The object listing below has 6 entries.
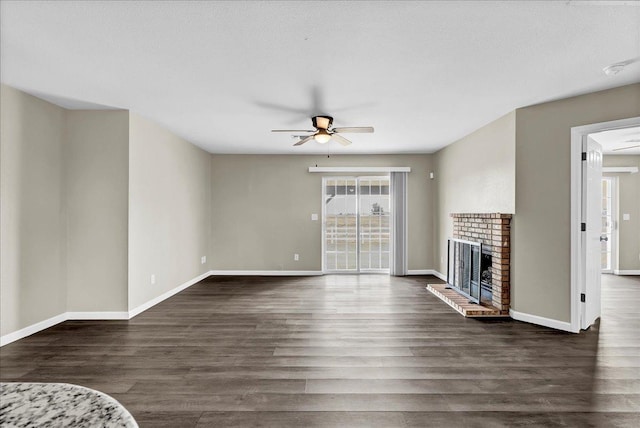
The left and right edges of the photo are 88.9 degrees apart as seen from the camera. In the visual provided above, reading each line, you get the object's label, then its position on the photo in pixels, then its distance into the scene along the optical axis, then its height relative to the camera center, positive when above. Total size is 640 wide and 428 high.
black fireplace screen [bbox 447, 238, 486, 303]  4.31 -0.76
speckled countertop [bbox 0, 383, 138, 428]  0.52 -0.33
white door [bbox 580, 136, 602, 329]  3.46 -0.14
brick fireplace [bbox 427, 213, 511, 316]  3.96 -0.61
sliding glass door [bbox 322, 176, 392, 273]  6.81 -0.21
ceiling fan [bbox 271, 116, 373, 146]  3.85 +1.03
